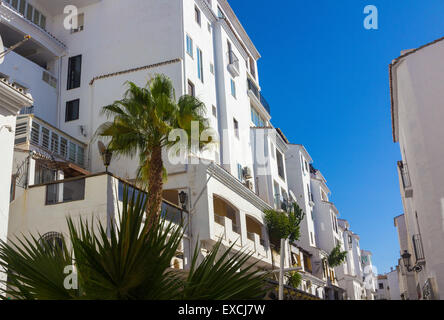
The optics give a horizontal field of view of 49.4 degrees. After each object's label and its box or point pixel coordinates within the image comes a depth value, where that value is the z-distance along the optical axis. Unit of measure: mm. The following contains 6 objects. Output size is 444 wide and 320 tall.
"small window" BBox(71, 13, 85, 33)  29297
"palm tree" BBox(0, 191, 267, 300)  5152
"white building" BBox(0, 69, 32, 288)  13344
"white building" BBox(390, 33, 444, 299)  19234
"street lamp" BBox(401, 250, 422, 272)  25975
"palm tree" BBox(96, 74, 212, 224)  15938
